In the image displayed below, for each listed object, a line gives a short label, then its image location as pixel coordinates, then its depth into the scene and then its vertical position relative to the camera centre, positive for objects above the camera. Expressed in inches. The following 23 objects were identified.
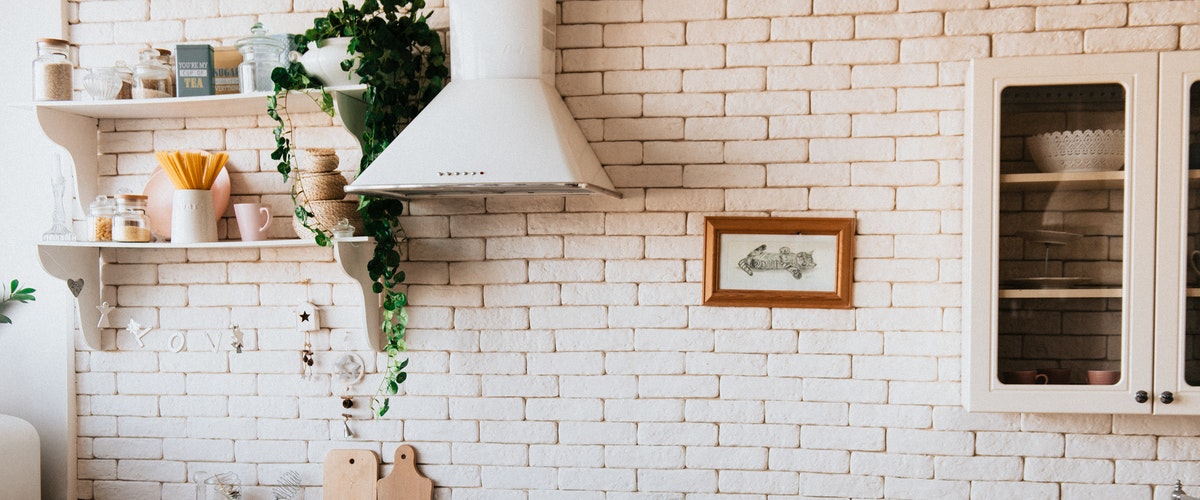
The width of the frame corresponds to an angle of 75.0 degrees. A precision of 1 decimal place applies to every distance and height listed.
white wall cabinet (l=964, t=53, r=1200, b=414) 70.5 -0.3
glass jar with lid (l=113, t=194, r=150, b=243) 83.0 +1.3
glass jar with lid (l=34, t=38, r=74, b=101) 82.6 +17.0
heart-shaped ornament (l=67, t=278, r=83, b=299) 87.1 -6.0
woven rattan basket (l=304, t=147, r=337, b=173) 81.4 +7.7
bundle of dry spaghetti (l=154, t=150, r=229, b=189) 82.2 +7.0
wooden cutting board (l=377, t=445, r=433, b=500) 87.9 -27.6
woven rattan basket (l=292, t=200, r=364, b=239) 80.7 +2.3
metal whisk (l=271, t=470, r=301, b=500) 89.7 -28.8
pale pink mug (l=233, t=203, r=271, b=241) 84.1 +1.4
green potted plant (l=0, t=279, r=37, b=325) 91.0 -7.4
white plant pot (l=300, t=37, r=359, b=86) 79.4 +17.7
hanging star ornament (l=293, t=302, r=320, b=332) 88.5 -9.3
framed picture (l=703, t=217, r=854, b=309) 81.8 -2.6
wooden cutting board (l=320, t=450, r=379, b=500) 88.5 -27.3
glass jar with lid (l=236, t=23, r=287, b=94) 82.4 +18.5
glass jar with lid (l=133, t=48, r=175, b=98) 83.8 +16.9
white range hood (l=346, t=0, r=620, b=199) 70.2 +10.0
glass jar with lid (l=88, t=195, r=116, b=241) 84.5 +1.6
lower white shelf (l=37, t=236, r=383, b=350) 81.6 -3.8
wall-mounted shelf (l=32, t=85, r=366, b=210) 81.4 +13.5
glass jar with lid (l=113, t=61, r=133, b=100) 84.7 +16.9
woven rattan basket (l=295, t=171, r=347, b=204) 80.8 +5.0
